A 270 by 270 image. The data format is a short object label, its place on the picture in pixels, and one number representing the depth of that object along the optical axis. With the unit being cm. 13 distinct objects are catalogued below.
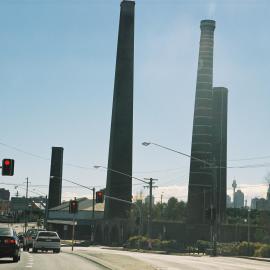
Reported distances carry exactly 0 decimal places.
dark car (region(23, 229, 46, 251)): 4541
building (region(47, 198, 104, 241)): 13488
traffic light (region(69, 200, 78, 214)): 5106
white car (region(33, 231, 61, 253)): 4022
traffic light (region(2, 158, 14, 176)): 3188
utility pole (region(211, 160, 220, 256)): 4645
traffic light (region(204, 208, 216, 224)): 4678
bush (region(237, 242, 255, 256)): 5138
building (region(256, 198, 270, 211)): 16842
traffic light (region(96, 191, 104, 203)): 5695
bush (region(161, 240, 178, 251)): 6825
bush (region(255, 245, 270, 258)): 4587
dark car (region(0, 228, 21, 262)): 2444
